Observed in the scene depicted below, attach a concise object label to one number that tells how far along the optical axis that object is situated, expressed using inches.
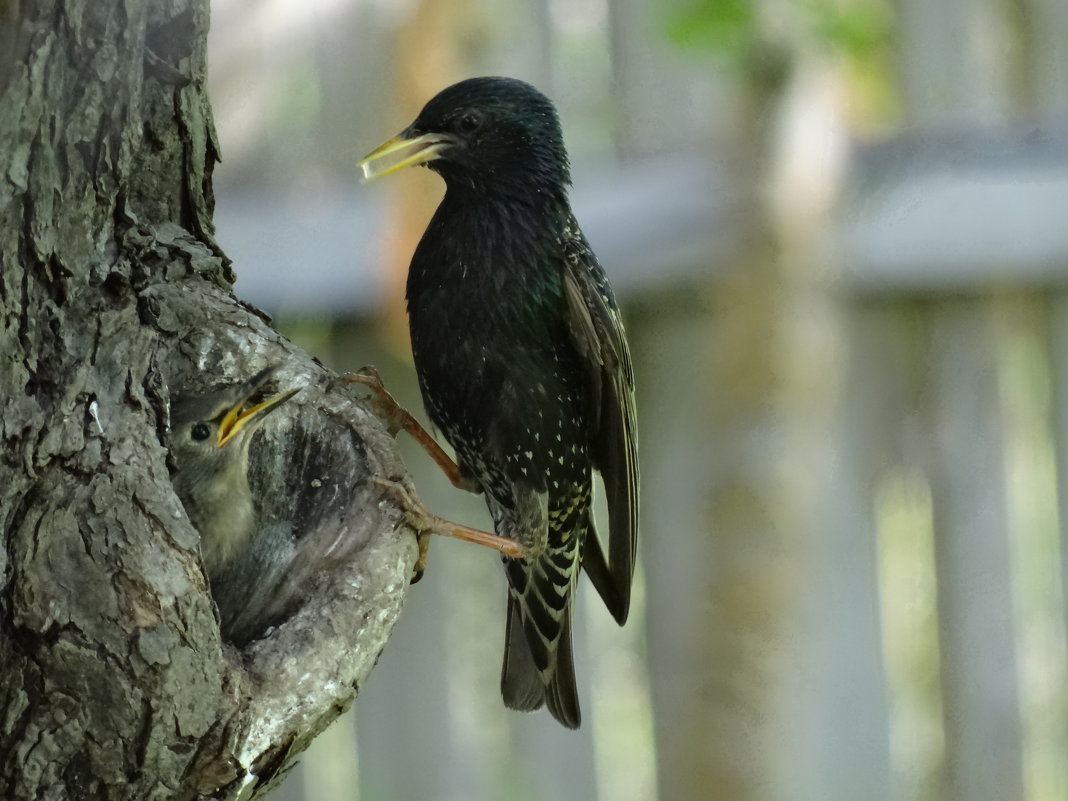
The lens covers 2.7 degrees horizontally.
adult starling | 266.4
